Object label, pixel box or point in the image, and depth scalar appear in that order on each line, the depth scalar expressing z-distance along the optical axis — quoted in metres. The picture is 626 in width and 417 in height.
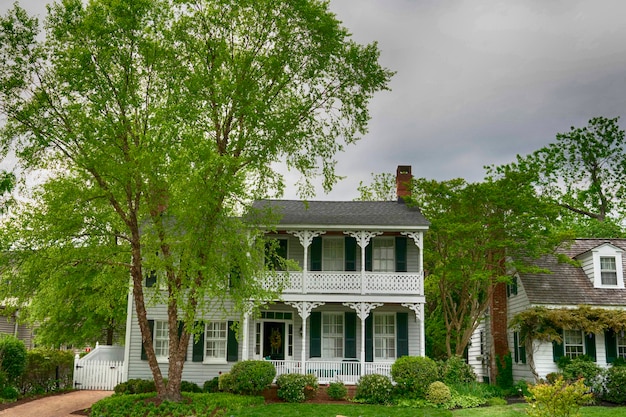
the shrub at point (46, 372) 20.53
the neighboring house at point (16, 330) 32.97
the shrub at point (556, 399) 12.31
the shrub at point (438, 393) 18.03
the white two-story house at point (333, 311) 21.47
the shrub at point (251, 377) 18.86
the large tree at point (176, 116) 16.34
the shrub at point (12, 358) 19.42
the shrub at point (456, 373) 19.30
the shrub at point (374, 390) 18.91
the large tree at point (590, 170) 36.88
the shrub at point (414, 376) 18.78
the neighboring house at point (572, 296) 21.39
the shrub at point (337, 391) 19.39
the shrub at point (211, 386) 20.72
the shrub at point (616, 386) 18.98
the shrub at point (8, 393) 19.13
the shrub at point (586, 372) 19.72
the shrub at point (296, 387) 19.08
